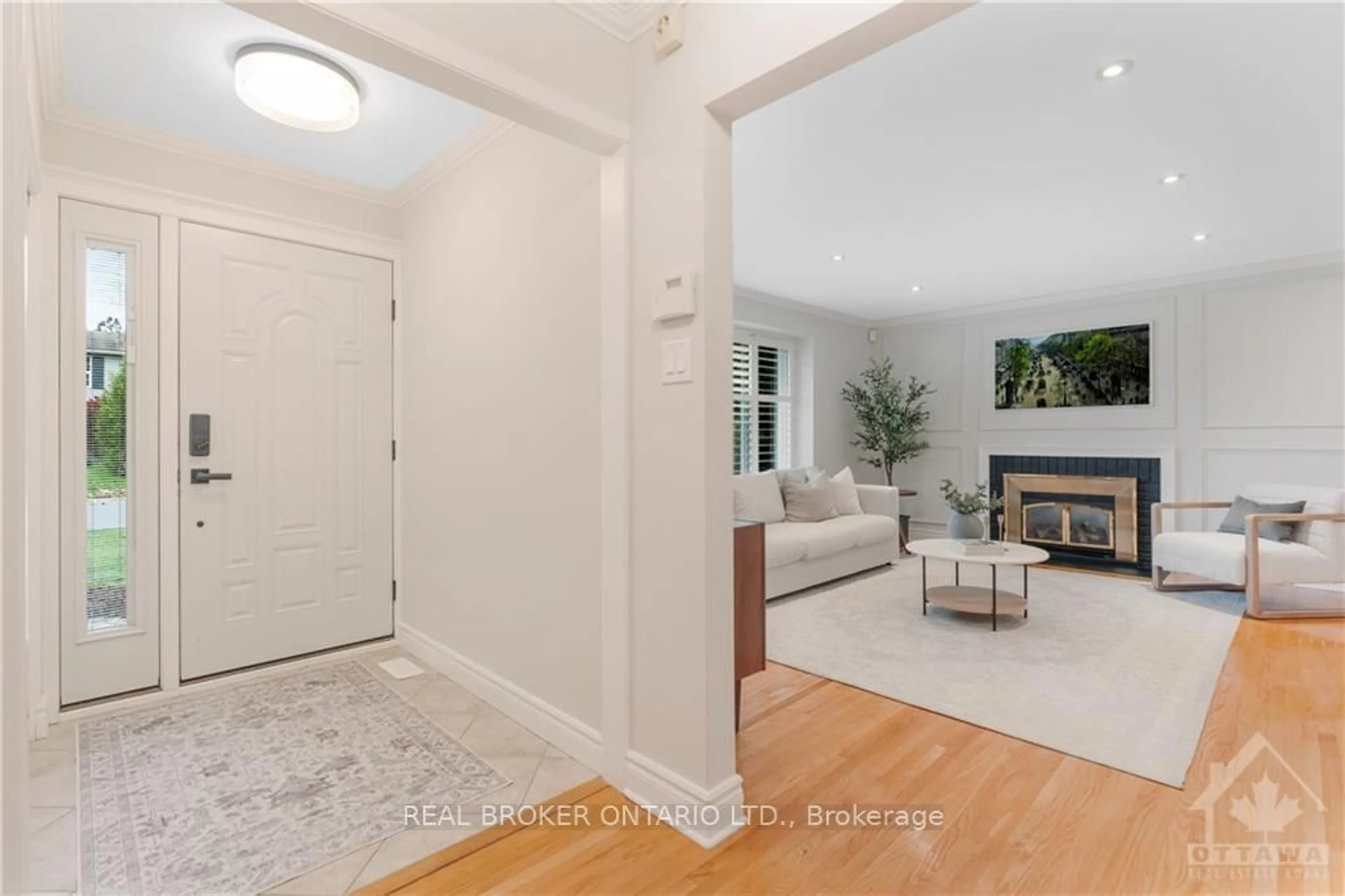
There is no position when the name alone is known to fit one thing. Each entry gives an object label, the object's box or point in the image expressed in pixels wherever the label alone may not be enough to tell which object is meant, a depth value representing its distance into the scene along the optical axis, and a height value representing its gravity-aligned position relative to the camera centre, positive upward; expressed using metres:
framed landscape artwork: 5.57 +0.75
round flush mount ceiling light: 2.23 +1.33
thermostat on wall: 1.82 +0.45
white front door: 2.92 +0.00
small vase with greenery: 4.01 -0.43
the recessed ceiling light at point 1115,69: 2.32 +1.42
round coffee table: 3.65 -0.91
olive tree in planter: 6.73 +0.36
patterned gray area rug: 1.71 -1.11
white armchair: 3.91 -0.72
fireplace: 5.49 -0.54
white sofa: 4.32 -0.72
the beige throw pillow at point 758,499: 4.63 -0.38
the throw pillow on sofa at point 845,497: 5.25 -0.40
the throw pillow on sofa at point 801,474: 5.22 -0.21
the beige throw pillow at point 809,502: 4.99 -0.42
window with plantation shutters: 6.10 +0.47
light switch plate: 1.85 +0.26
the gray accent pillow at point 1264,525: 4.16 -0.50
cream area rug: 2.45 -1.07
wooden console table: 2.24 -0.55
